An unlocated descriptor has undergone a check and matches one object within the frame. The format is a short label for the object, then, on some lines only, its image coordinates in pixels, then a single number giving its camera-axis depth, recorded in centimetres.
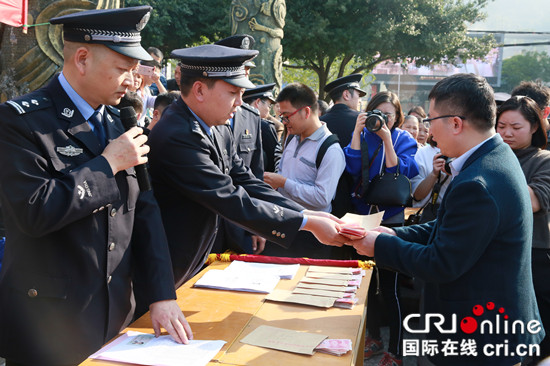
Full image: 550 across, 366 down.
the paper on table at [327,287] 238
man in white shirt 406
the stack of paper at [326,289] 225
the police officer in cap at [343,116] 444
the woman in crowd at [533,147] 330
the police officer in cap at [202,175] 243
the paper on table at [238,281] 241
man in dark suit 195
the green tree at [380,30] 1767
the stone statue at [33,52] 539
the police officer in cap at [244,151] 313
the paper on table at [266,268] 262
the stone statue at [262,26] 1009
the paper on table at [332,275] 254
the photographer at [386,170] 406
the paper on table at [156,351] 169
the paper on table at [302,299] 223
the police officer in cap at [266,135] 541
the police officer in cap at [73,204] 166
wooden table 174
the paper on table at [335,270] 266
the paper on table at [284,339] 181
